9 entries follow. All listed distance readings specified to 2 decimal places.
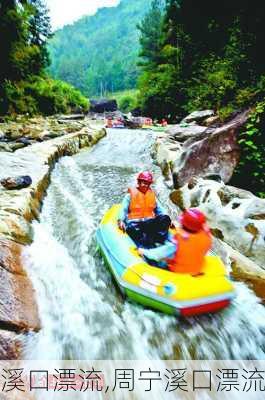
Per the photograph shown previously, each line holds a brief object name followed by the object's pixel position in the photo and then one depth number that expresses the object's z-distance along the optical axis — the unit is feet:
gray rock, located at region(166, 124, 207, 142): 44.52
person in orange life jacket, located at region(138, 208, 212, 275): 12.88
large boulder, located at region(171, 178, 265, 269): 17.39
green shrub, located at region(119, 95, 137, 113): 229.99
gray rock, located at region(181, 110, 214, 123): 54.39
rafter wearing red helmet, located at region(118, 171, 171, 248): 16.63
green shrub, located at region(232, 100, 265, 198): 24.14
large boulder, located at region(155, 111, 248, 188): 25.93
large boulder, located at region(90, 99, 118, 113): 180.86
